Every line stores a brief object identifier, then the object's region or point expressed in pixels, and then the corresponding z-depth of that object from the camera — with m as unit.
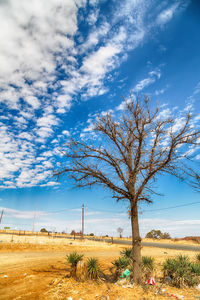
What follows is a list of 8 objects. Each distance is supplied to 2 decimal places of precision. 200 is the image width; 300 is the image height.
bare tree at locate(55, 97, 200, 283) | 7.42
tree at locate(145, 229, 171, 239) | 86.94
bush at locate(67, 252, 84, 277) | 8.02
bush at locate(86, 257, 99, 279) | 7.64
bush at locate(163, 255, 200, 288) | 7.73
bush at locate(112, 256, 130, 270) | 8.85
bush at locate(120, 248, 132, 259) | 10.26
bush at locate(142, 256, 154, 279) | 8.37
